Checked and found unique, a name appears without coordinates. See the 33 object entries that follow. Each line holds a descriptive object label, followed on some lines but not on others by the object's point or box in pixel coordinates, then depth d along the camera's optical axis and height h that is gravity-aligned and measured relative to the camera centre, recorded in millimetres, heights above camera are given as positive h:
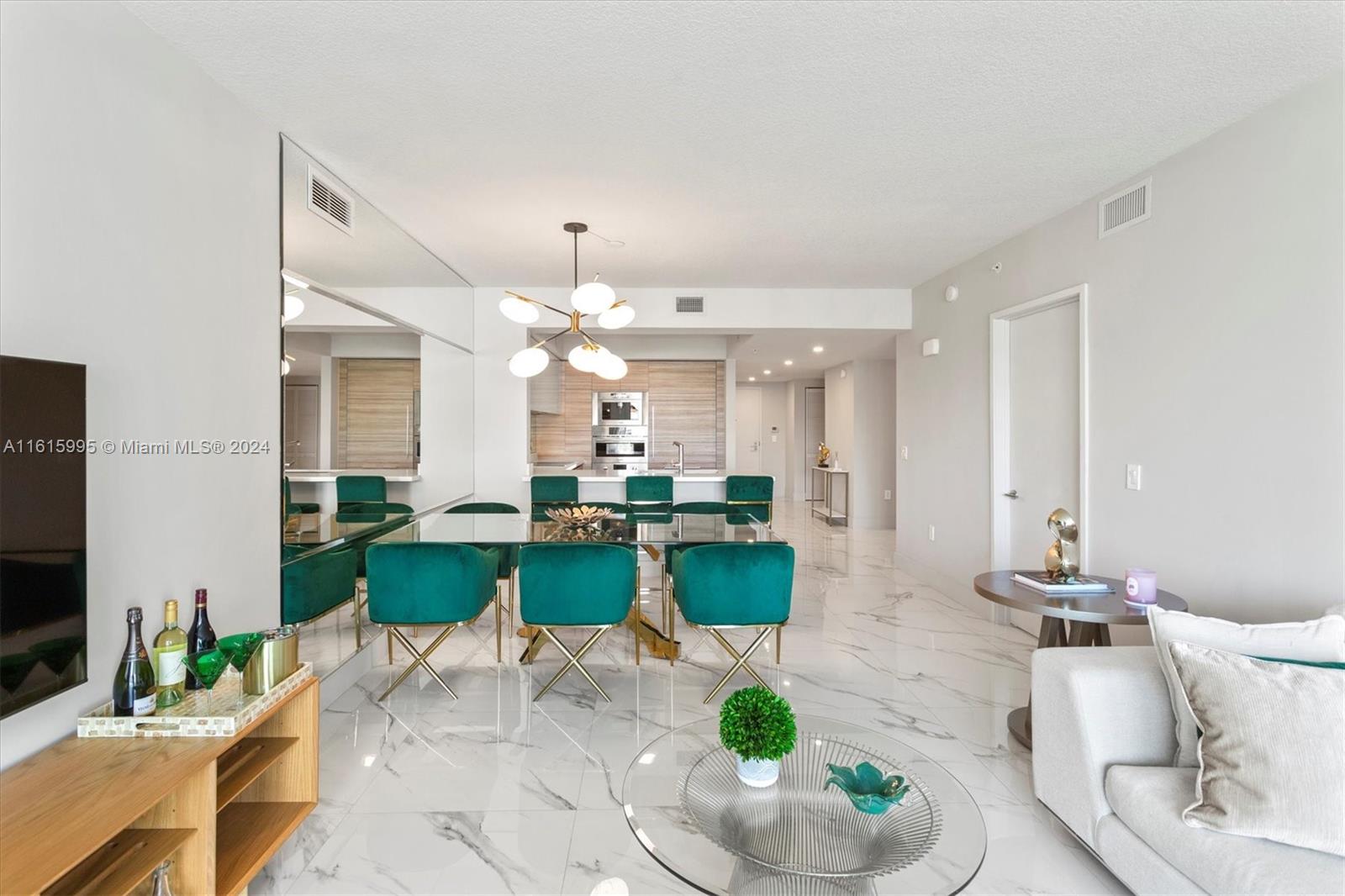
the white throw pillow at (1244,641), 1862 -558
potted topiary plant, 1642 -731
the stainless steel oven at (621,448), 8789 +20
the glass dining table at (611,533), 3599 -496
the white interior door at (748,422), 12461 +536
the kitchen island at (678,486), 6145 -350
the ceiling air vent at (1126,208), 3291 +1283
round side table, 2469 -619
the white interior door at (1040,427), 3982 +151
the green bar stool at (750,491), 5867 -377
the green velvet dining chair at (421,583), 3164 -660
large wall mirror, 3014 +326
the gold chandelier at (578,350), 3973 +625
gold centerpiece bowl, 3861 -406
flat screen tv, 1532 -207
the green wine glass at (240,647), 1963 -609
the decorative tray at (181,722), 1724 -737
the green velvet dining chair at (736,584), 3211 -671
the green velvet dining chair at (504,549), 4227 -655
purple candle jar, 2586 -557
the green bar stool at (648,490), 5848 -368
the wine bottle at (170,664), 1846 -621
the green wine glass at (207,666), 1929 -654
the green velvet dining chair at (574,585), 3174 -669
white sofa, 1537 -957
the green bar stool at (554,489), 5758 -357
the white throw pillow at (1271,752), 1546 -755
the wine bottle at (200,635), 2113 -616
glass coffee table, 1360 -883
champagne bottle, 1793 -660
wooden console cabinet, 1297 -796
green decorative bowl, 1532 -826
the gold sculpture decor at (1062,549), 2830 -437
